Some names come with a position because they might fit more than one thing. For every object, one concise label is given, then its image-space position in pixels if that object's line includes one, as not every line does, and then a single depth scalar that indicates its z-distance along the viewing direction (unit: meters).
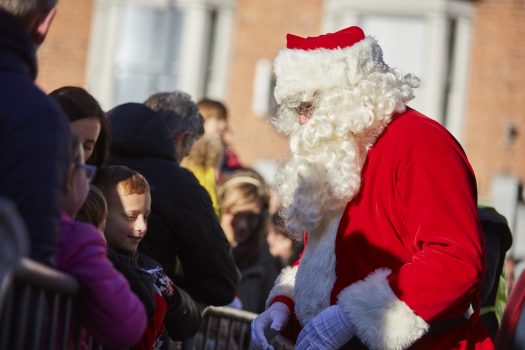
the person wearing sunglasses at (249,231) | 8.73
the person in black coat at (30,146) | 3.51
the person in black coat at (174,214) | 5.77
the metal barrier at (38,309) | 3.36
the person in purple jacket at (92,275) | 3.80
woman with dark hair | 5.18
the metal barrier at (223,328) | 7.30
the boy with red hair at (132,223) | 5.18
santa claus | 4.48
